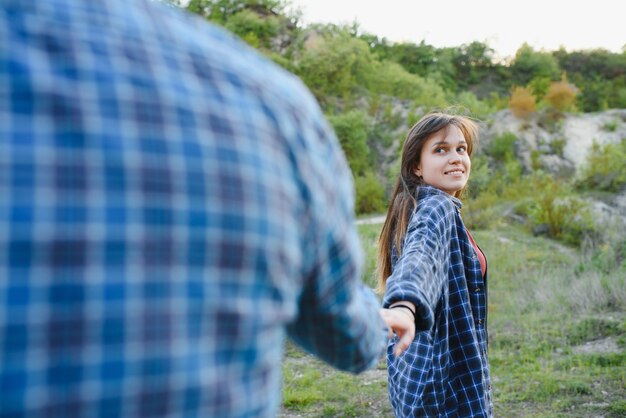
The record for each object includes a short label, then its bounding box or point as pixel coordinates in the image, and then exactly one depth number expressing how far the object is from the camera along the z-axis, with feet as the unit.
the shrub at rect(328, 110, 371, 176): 81.56
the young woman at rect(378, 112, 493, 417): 7.47
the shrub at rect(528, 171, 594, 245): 43.80
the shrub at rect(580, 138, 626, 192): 54.44
